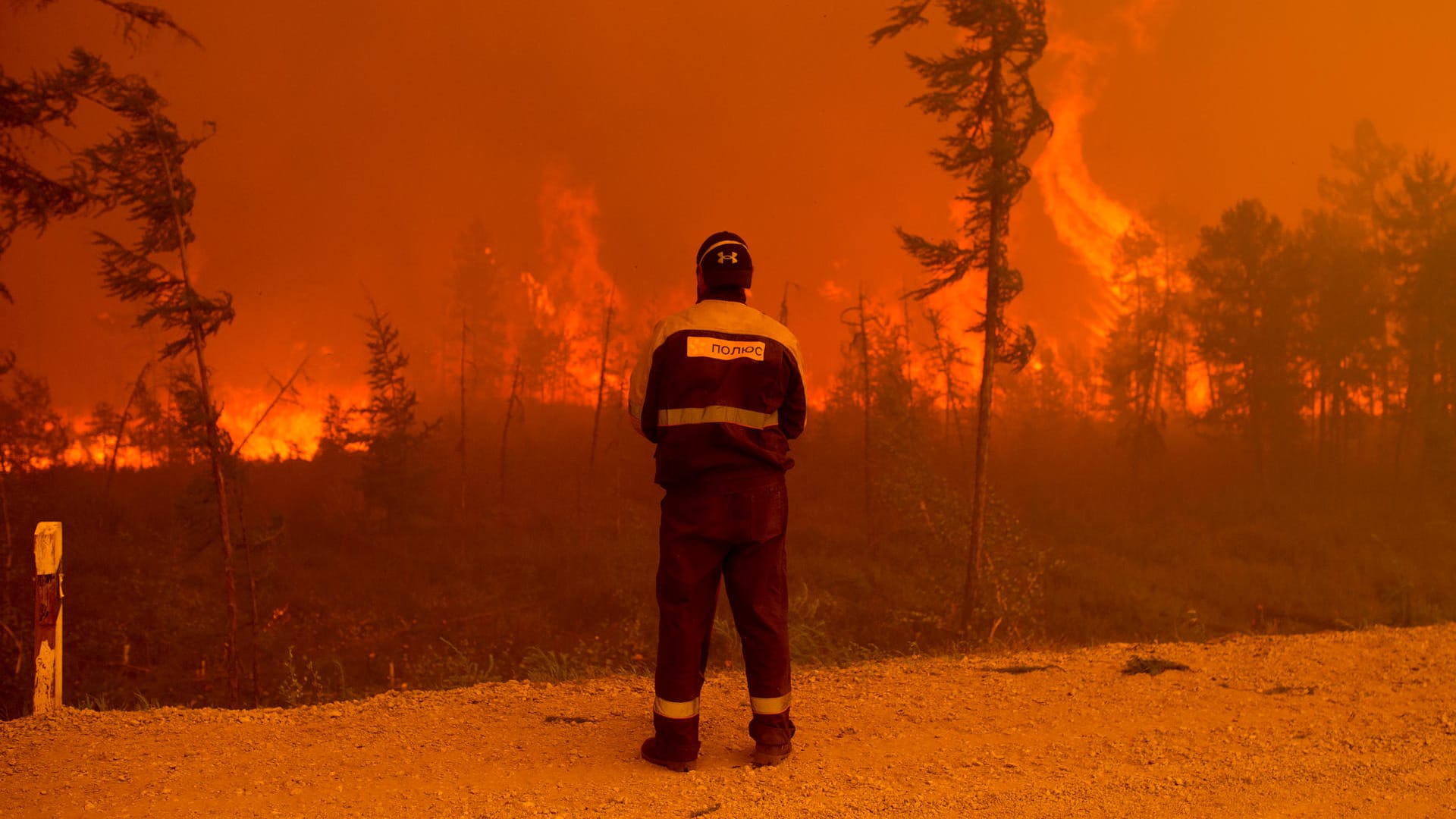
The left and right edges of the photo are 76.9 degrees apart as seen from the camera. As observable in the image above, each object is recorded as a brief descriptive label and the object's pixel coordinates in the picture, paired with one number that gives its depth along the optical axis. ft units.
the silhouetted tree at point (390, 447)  96.48
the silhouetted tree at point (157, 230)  47.44
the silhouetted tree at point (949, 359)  90.43
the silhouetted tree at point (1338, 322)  130.41
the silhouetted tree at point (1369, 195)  134.72
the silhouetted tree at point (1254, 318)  127.44
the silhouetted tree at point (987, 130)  60.34
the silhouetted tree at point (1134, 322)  138.82
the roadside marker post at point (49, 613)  19.17
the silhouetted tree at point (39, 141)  39.65
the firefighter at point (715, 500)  16.22
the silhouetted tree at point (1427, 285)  122.72
